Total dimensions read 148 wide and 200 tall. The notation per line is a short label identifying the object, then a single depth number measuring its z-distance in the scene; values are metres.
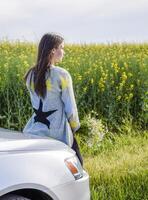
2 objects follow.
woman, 5.76
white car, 4.09
